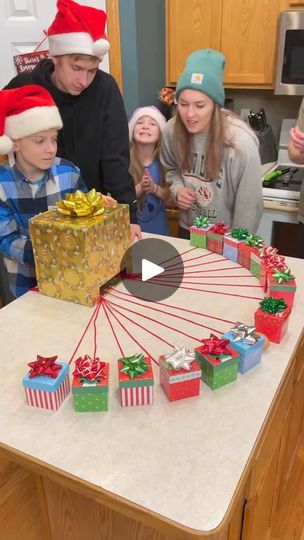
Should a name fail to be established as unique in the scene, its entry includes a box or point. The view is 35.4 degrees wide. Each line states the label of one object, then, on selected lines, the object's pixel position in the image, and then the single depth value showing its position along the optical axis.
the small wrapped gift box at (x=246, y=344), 1.01
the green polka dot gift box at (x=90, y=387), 0.91
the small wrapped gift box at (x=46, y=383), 0.92
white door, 2.35
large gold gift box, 1.22
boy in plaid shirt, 1.39
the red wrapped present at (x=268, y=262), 1.33
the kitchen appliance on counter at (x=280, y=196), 2.35
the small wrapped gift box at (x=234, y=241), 1.51
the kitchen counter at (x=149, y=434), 0.76
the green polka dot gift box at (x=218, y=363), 0.97
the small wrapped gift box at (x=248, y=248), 1.46
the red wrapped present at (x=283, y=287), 1.23
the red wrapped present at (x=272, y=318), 1.10
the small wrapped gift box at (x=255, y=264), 1.39
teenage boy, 1.59
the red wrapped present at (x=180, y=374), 0.94
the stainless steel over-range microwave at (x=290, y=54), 2.28
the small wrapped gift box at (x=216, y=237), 1.55
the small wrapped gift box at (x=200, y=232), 1.59
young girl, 2.26
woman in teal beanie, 1.82
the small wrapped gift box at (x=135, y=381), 0.92
